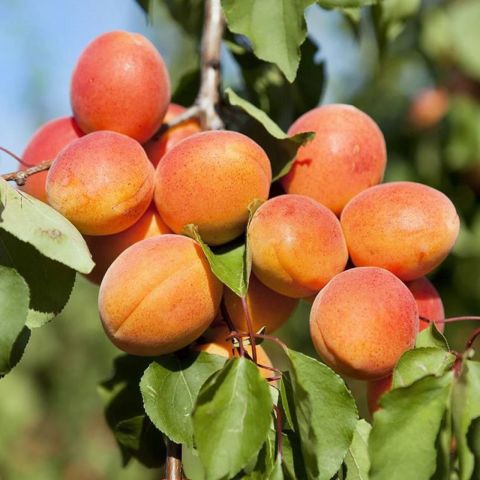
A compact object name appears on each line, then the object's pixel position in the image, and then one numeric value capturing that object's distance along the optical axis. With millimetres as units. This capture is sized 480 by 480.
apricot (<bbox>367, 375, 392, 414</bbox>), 523
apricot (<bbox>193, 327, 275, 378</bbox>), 515
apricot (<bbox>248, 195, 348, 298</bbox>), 505
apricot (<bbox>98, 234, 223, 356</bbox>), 495
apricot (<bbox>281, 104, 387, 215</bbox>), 546
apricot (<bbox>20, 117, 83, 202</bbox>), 547
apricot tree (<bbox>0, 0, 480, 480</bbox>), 465
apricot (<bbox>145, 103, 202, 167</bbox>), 572
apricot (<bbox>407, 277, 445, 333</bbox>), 534
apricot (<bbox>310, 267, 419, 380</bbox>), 489
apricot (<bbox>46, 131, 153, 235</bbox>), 510
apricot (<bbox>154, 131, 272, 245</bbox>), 515
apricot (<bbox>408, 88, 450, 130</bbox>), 1199
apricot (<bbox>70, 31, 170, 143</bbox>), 549
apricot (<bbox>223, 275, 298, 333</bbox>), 522
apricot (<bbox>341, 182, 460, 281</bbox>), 517
